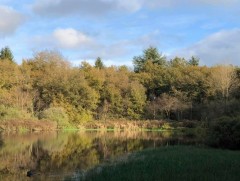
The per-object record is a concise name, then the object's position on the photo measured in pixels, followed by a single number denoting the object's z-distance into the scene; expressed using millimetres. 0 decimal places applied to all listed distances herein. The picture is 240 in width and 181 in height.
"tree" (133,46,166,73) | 82862
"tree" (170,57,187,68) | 75375
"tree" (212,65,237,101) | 56938
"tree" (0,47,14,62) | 74688
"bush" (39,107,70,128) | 54094
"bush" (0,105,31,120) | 49188
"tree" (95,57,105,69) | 83112
